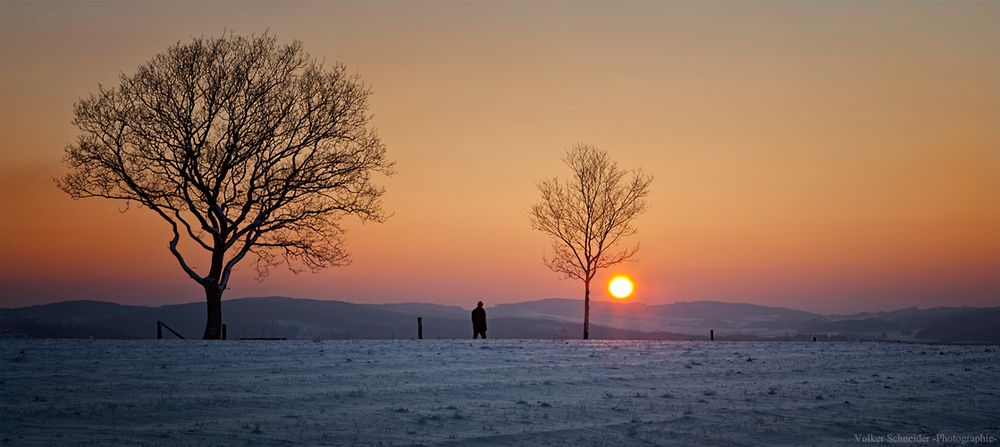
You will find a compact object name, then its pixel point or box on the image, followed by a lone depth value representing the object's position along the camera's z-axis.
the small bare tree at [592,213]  56.47
